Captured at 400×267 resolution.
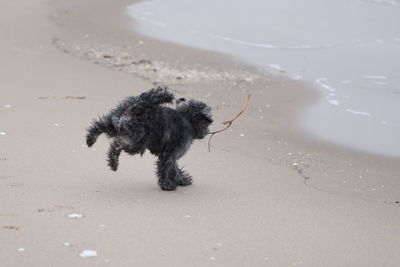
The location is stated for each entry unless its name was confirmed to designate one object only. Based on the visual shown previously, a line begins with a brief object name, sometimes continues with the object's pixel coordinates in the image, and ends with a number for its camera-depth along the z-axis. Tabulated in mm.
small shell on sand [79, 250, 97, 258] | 10422
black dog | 13039
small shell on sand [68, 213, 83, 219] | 11789
